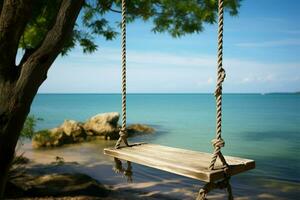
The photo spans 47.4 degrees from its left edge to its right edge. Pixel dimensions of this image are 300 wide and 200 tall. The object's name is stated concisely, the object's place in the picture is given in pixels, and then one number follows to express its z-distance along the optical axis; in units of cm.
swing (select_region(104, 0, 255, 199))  284
